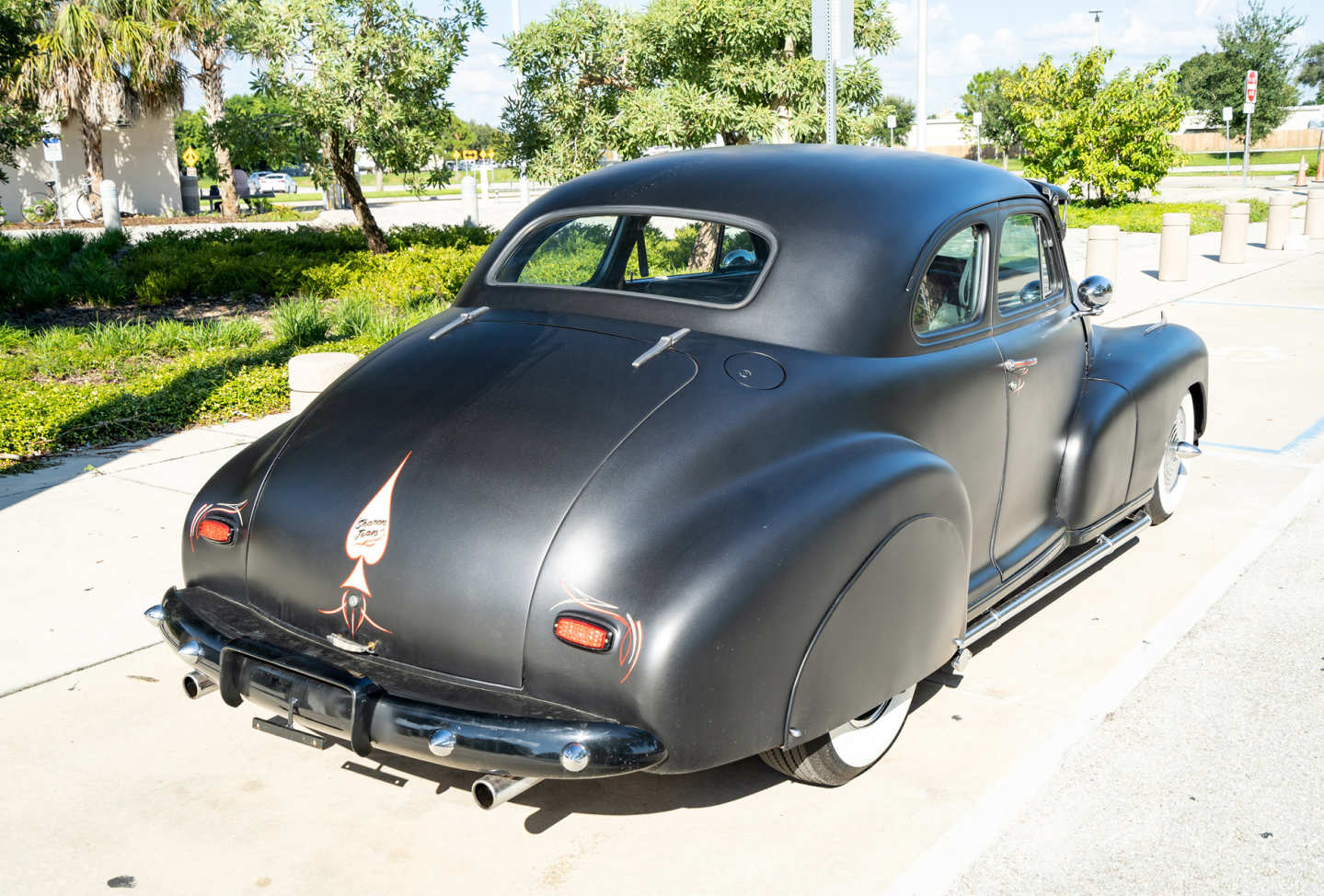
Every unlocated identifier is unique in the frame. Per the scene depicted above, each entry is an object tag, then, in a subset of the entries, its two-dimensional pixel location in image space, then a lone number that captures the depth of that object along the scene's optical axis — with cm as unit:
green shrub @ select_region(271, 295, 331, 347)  985
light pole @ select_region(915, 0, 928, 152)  1958
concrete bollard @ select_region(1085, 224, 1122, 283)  1420
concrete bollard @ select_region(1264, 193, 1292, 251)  1861
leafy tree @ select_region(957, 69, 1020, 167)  6036
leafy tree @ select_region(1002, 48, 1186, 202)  2608
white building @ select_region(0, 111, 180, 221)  3334
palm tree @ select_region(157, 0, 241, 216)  2795
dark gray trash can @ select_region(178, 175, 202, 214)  3528
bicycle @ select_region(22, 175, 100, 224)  3180
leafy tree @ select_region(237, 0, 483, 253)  1323
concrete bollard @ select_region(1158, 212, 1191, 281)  1514
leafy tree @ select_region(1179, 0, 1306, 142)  4847
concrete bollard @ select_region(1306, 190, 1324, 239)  2145
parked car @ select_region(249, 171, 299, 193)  4922
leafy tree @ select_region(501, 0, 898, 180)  1281
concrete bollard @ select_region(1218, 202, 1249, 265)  1692
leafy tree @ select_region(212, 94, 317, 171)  1422
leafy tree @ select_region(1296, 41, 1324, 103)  7144
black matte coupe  273
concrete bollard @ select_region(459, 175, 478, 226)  1962
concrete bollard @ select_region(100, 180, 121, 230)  1872
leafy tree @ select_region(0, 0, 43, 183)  1105
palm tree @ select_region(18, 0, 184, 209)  2803
